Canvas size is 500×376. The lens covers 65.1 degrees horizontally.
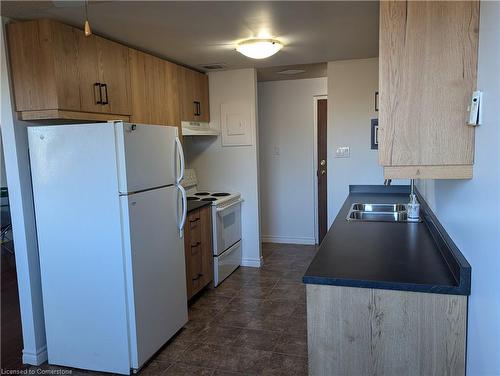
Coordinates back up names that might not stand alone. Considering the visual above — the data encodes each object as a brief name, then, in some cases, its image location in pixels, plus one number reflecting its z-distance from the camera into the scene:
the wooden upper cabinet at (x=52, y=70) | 2.29
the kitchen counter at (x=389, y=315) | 1.46
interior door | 5.09
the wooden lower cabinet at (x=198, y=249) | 3.40
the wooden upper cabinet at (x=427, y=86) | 1.37
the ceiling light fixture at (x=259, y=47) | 2.96
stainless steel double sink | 2.99
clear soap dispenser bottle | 2.67
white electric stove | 3.88
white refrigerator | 2.31
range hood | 3.79
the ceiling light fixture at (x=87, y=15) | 1.82
